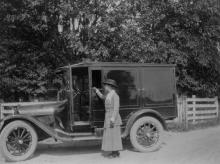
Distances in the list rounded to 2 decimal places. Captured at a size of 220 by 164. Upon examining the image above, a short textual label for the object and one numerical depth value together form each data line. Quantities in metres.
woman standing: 8.16
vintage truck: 8.08
